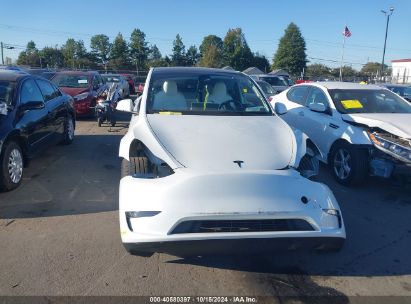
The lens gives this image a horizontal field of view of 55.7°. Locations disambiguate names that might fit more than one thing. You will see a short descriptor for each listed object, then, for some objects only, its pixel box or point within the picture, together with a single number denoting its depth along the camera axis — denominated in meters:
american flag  35.78
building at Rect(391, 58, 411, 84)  62.50
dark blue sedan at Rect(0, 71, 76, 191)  5.16
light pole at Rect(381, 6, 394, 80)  33.69
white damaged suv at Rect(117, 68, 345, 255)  2.92
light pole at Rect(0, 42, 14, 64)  58.86
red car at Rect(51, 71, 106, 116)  12.49
